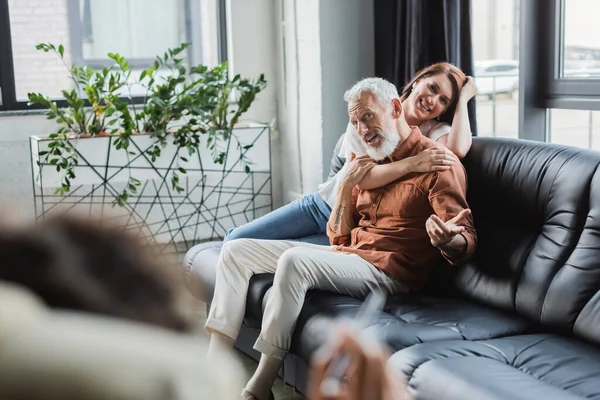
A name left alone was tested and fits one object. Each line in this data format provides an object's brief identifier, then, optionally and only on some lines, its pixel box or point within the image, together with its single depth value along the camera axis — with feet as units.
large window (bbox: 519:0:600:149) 10.84
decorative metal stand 13.12
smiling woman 9.11
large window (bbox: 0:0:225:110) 14.03
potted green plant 12.89
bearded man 8.50
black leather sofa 6.60
